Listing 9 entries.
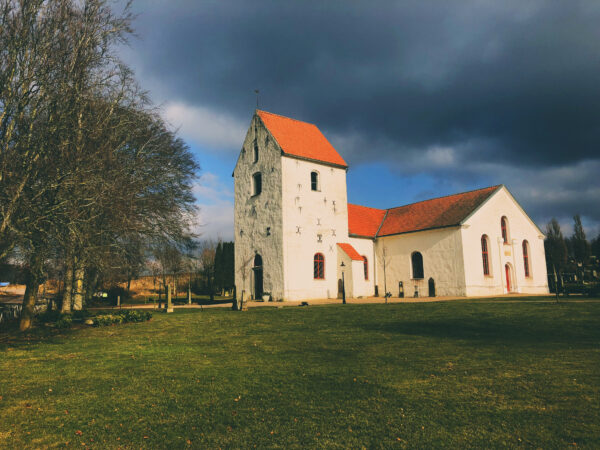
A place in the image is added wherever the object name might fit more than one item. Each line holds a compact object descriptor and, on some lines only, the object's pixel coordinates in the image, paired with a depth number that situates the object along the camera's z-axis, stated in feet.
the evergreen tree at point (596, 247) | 187.89
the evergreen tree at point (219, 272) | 148.87
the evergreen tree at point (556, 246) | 172.64
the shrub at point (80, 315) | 51.16
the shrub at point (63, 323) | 43.70
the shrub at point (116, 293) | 112.55
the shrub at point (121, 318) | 46.96
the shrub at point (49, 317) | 49.03
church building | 89.25
